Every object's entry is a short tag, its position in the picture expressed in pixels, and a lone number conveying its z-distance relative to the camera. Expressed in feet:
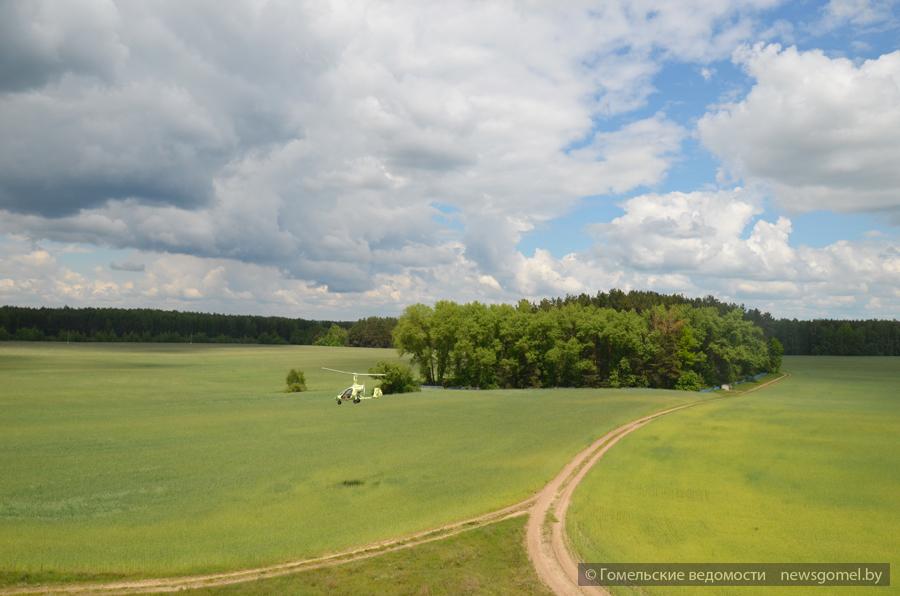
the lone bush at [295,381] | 301.43
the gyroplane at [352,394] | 238.07
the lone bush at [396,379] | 309.83
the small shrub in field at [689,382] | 375.12
